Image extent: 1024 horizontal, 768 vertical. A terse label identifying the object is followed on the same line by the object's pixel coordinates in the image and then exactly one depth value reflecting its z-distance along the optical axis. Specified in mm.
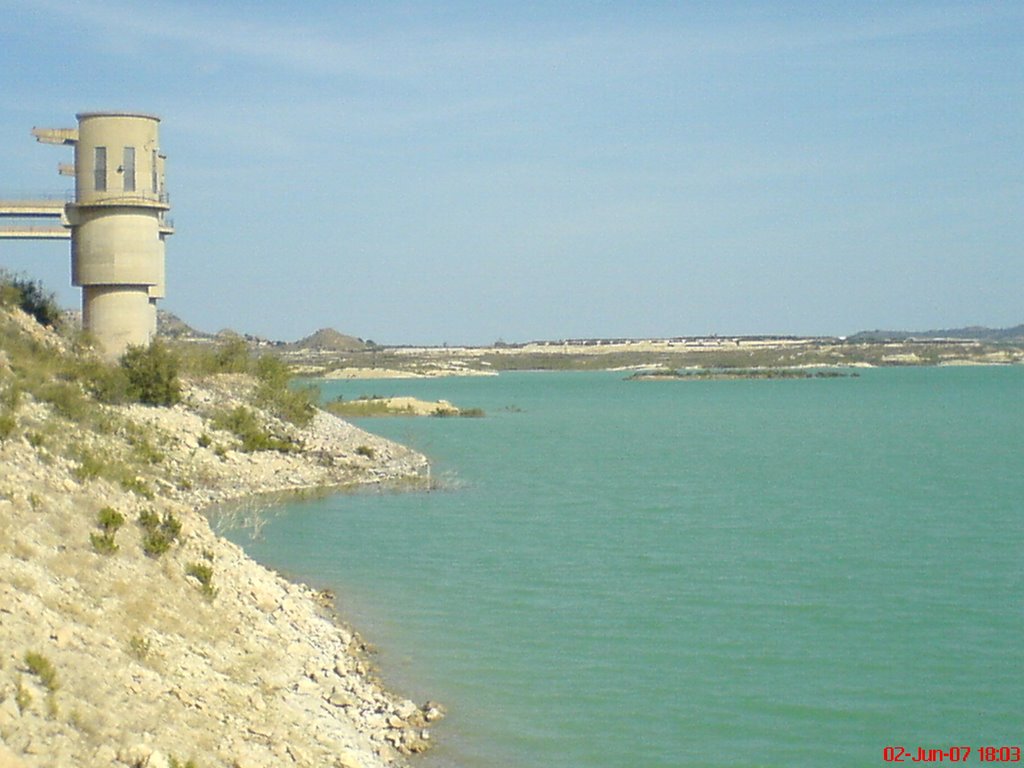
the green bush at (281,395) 34562
